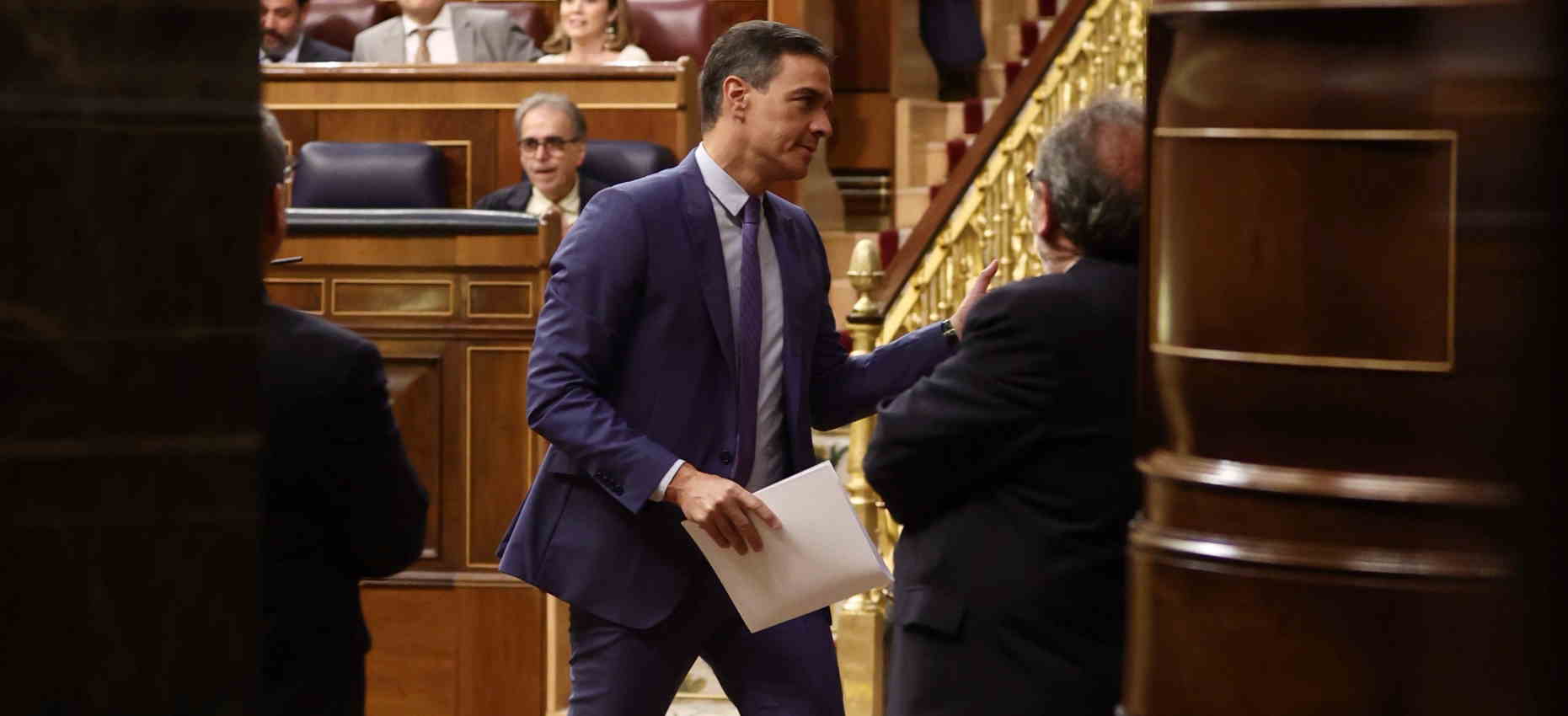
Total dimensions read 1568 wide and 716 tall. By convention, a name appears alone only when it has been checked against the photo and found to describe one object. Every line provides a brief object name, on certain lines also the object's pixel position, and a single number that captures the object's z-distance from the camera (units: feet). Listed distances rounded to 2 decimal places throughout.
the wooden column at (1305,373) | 9.32
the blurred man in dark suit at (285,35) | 51.55
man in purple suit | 17.98
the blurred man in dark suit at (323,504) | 12.39
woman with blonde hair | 49.39
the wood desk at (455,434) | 30.42
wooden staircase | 57.48
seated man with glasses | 40.52
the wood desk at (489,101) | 46.26
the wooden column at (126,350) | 8.04
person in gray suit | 52.85
